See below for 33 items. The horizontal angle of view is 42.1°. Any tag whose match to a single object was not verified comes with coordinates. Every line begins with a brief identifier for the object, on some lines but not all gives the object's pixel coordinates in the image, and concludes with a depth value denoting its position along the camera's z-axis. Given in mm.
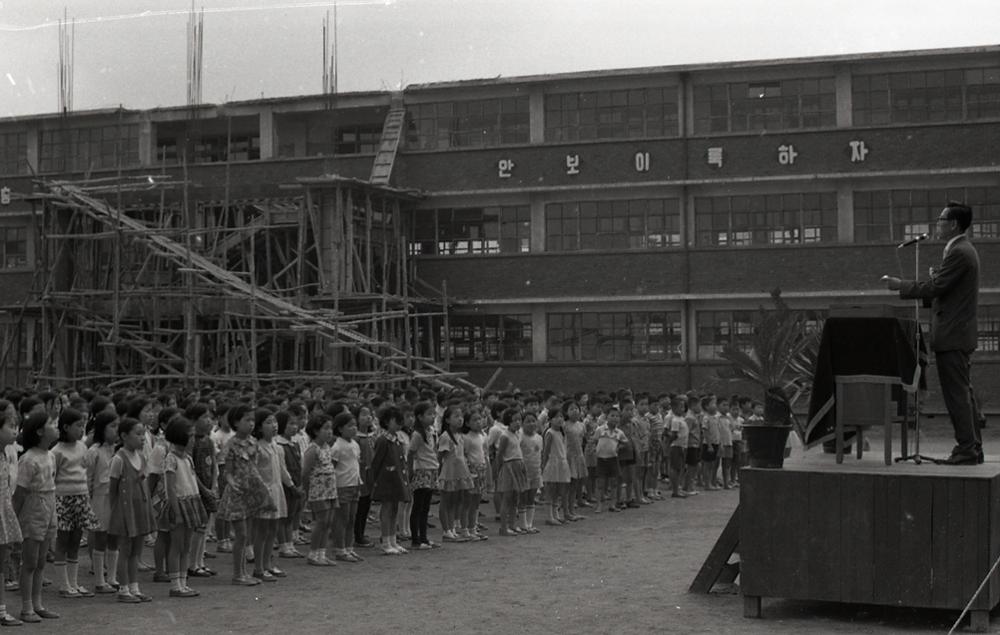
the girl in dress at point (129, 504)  11625
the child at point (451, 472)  15875
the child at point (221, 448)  14711
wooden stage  9672
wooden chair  10516
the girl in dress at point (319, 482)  13711
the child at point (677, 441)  21984
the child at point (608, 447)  19328
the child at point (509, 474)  16875
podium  10562
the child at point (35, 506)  10688
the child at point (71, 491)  11820
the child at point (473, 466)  16344
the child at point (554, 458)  18047
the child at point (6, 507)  10242
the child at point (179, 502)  11977
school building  33719
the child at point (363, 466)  15750
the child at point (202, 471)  12867
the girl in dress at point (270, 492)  12773
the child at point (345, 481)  14250
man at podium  10492
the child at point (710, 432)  22969
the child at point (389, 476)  14836
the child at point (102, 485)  11945
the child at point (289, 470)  14609
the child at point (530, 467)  17359
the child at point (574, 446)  18875
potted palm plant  12484
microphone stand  10766
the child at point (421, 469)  15383
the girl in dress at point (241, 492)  12603
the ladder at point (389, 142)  35188
